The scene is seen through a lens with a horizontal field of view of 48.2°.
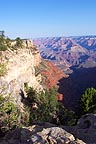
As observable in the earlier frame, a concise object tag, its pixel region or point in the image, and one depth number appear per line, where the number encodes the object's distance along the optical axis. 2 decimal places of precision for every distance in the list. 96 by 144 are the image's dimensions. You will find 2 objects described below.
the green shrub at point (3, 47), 27.10
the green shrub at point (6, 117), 10.25
